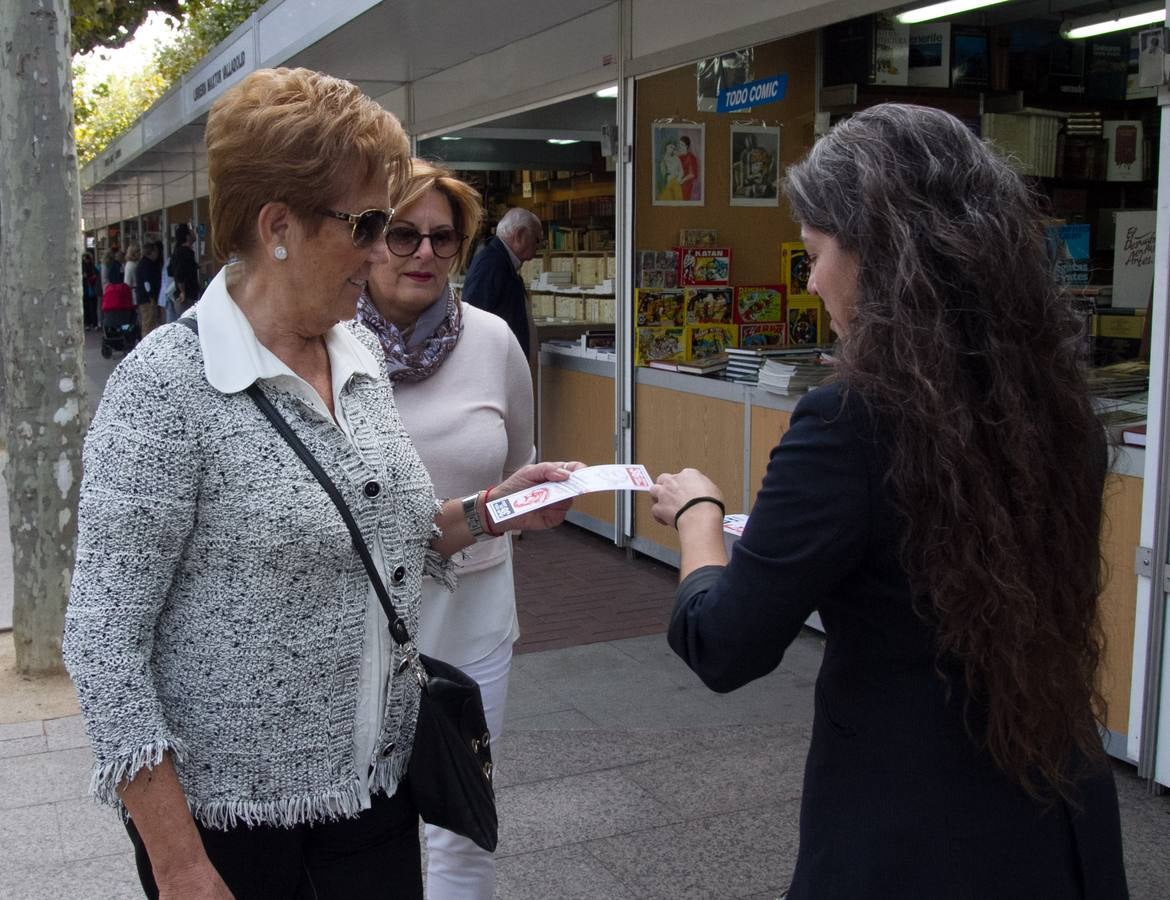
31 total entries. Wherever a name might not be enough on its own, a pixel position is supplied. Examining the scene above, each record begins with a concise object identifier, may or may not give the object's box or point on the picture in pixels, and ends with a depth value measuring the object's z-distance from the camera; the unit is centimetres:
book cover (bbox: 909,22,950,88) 683
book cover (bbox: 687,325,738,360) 726
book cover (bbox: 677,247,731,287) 722
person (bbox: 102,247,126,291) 2714
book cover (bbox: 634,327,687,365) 727
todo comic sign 661
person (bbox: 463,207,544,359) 813
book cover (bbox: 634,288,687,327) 724
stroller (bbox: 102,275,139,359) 2309
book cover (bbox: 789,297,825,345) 736
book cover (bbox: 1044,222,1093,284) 637
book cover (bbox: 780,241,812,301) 734
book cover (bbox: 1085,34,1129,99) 723
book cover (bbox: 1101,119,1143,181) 717
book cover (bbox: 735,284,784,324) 732
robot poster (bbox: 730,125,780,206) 716
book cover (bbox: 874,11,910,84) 668
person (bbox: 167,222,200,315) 2081
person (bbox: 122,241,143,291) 2661
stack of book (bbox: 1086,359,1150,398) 450
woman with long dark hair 154
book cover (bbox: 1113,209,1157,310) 558
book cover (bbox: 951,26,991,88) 684
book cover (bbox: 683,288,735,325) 724
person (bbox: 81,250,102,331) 3284
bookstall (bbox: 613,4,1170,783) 672
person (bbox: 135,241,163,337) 2336
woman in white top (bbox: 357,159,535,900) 276
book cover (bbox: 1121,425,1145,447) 419
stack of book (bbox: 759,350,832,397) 595
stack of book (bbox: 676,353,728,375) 673
